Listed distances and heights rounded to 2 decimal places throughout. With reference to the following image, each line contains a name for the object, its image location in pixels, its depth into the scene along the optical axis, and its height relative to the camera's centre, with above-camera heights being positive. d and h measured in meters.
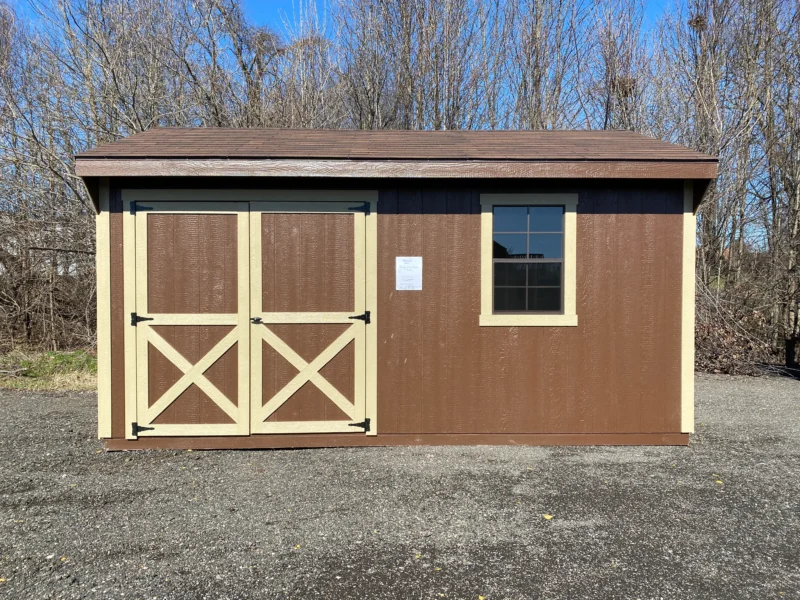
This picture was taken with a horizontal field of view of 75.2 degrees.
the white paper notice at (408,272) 4.88 +0.18
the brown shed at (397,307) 4.75 -0.15
